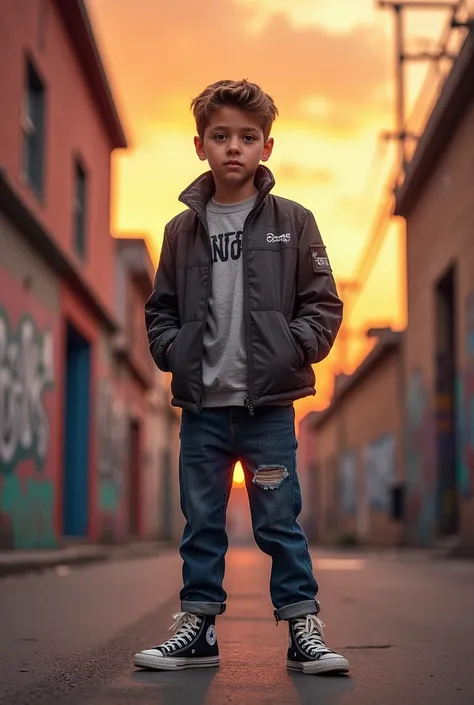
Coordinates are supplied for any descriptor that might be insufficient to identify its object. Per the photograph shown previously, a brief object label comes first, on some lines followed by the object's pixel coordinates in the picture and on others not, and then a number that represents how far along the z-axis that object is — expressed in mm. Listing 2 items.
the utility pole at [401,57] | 21891
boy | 3350
